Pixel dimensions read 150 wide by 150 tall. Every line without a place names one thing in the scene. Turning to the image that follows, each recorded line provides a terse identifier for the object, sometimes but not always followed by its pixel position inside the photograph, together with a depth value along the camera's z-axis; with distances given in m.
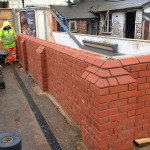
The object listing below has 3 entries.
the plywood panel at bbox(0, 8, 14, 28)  11.02
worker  8.89
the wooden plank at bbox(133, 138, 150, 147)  2.89
